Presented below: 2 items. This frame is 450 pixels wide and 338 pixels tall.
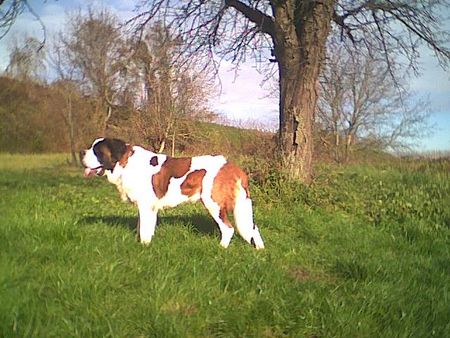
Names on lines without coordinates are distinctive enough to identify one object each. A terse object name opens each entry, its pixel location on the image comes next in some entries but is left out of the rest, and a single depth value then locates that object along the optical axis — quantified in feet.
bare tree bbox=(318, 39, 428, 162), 43.24
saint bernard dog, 20.10
